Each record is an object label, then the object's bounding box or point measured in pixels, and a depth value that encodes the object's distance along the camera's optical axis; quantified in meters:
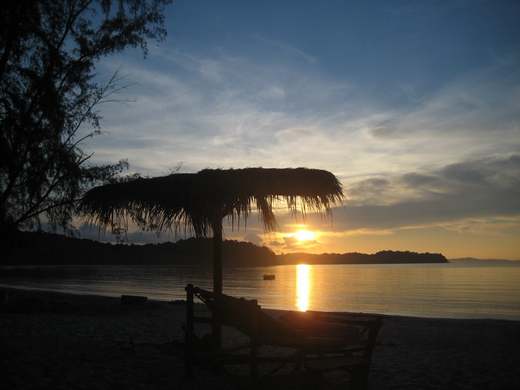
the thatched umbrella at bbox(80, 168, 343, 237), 7.15
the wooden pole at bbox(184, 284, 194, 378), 6.49
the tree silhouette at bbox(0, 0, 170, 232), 6.27
